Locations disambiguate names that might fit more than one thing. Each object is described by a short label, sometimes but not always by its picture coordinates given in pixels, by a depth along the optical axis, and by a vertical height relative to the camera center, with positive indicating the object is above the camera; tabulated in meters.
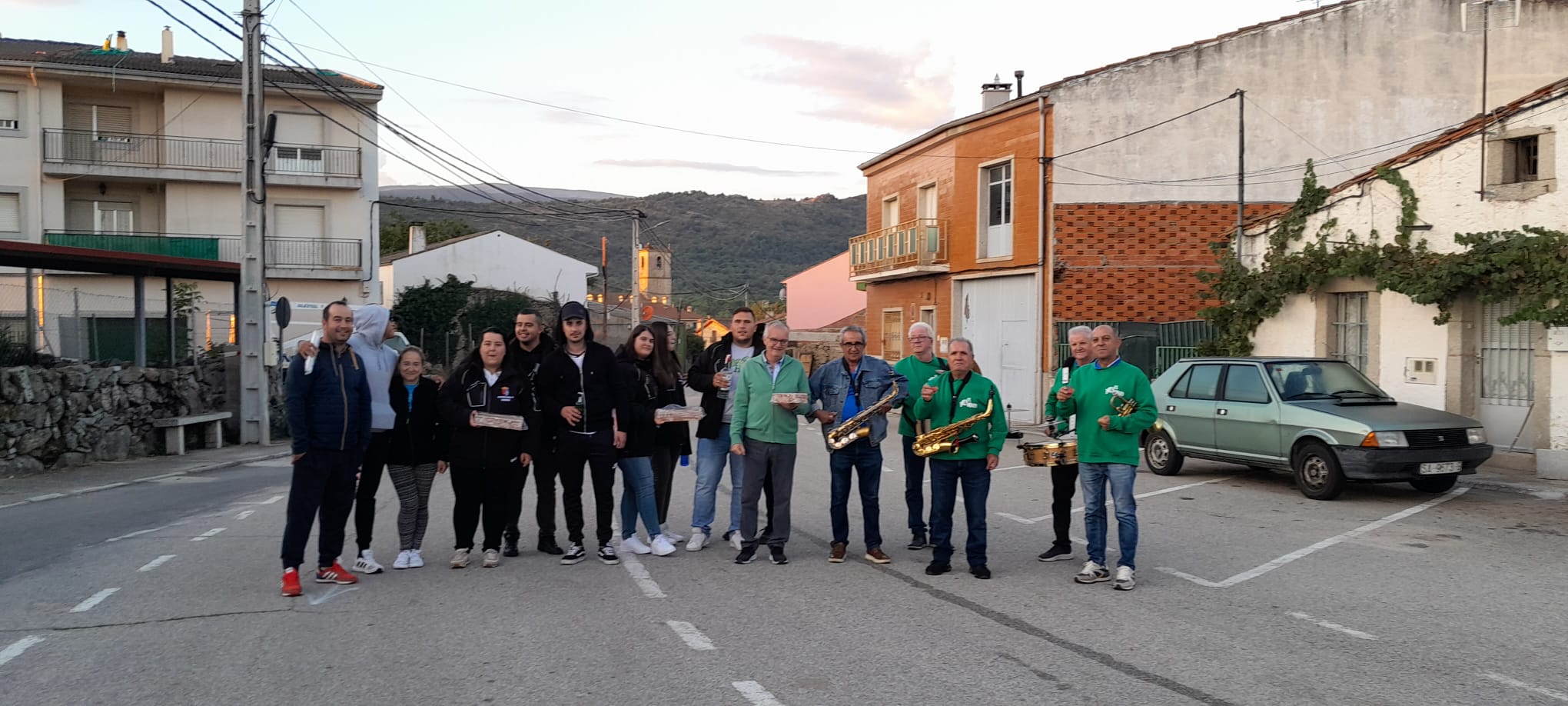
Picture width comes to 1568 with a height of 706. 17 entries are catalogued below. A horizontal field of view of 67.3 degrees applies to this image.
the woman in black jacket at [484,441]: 8.16 -0.76
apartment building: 34.69 +5.08
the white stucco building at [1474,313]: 14.46 +0.32
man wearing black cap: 8.36 -0.53
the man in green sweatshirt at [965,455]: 8.08 -0.82
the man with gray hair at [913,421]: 8.91 -0.62
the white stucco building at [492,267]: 54.75 +3.28
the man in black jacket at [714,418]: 9.06 -0.65
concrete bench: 18.91 -1.63
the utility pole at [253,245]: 19.97 +1.51
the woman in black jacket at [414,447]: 8.16 -0.79
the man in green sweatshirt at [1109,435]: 7.71 -0.66
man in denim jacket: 8.58 -0.56
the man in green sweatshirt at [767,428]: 8.59 -0.69
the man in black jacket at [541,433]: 8.47 -0.73
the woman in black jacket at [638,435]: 8.63 -0.75
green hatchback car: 11.80 -0.98
